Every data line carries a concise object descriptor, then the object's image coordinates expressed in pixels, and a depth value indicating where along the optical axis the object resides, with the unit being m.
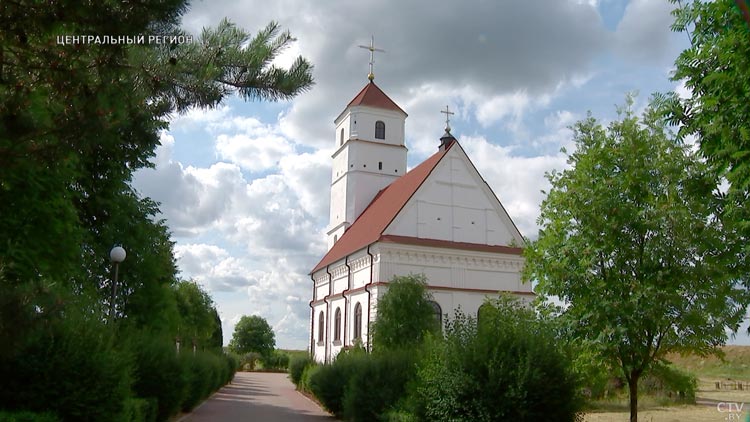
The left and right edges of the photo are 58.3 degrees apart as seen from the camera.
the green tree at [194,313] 38.16
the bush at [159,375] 16.50
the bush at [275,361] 83.06
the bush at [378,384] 16.64
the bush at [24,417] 9.00
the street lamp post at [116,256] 15.90
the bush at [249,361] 83.19
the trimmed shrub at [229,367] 38.03
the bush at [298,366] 38.78
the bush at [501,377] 11.42
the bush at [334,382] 21.31
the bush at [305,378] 33.51
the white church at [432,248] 33.00
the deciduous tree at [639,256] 11.76
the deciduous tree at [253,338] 87.38
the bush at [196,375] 19.36
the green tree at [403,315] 28.03
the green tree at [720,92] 8.00
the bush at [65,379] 10.48
